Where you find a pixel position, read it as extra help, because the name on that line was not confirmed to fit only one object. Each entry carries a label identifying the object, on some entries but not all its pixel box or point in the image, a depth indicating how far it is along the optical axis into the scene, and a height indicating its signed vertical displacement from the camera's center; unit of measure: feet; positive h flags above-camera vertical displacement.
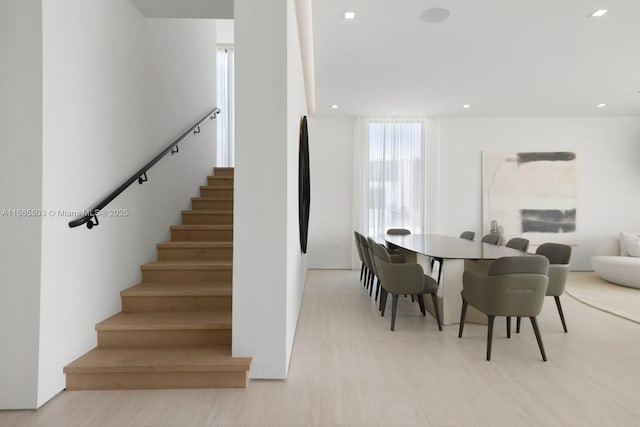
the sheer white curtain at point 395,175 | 21.83 +2.30
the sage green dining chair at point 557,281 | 10.52 -2.13
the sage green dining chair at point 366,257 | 14.09 -1.94
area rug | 12.89 -3.70
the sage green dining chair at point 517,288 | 8.58 -1.90
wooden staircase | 6.88 -2.71
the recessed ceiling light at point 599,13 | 10.20 +5.95
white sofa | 16.52 -2.86
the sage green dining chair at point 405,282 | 10.74 -2.21
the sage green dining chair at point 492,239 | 15.83 -1.29
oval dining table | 11.05 -1.88
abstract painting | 21.35 +1.09
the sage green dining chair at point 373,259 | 12.30 -1.94
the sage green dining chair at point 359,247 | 16.24 -1.72
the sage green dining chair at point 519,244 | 13.66 -1.32
